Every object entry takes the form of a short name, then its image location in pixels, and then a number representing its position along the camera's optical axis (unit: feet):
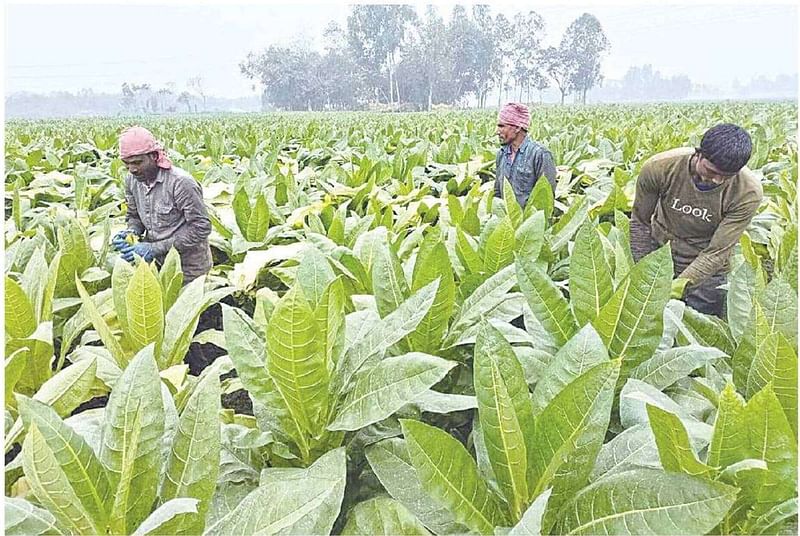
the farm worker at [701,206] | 8.98
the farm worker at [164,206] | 11.55
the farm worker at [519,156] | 14.74
